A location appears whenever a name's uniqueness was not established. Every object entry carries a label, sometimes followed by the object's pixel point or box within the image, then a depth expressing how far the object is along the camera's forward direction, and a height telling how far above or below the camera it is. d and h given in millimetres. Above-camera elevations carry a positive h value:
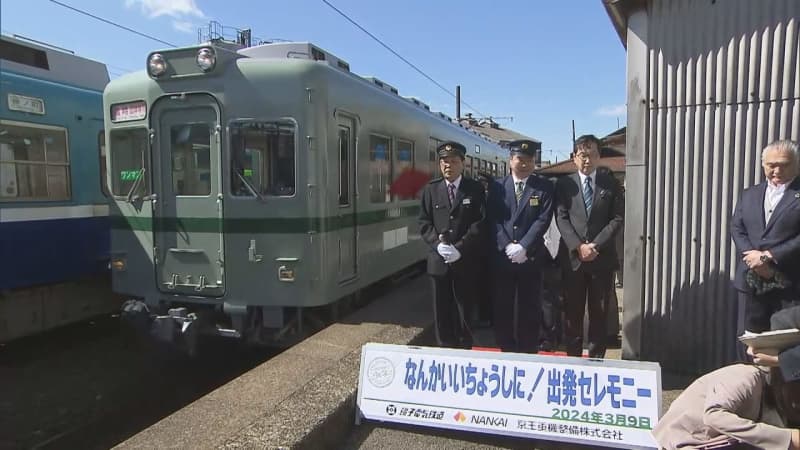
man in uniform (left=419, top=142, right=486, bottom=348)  4293 -325
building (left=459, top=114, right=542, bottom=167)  32497 +4465
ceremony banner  3086 -1206
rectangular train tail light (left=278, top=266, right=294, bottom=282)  5059 -703
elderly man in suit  3219 -279
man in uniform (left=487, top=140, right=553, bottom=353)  4086 -419
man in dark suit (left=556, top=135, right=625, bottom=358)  4062 -284
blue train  5848 +104
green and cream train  5039 +113
